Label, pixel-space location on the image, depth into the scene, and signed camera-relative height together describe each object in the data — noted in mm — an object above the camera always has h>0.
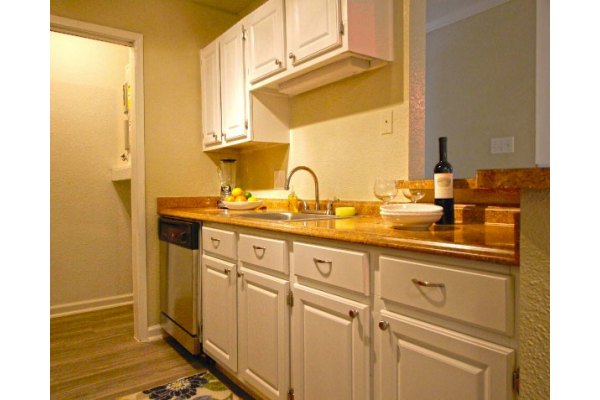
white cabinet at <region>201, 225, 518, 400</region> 893 -409
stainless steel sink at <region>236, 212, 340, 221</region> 2236 -139
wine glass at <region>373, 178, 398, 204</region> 1668 +12
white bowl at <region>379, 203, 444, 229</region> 1280 -82
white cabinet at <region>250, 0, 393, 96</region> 1721 +739
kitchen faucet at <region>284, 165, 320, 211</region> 2250 +51
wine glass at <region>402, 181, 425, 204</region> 1605 +7
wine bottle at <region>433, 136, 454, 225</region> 1448 +20
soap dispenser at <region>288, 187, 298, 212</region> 2414 -59
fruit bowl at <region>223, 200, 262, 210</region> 2648 -82
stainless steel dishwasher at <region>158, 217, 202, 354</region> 2295 -567
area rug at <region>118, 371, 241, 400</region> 1927 -1027
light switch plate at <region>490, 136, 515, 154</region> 2869 +353
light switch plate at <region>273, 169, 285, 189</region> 2742 +101
